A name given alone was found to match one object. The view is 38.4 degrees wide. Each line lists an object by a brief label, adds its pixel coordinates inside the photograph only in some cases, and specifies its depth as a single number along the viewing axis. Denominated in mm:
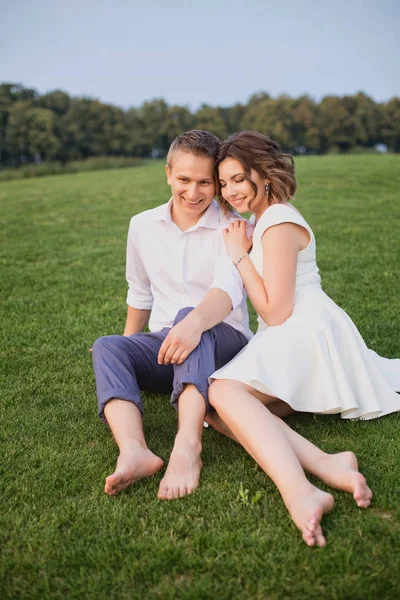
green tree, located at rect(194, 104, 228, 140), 66000
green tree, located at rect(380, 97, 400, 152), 57094
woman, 2791
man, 2857
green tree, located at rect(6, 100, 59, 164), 55781
